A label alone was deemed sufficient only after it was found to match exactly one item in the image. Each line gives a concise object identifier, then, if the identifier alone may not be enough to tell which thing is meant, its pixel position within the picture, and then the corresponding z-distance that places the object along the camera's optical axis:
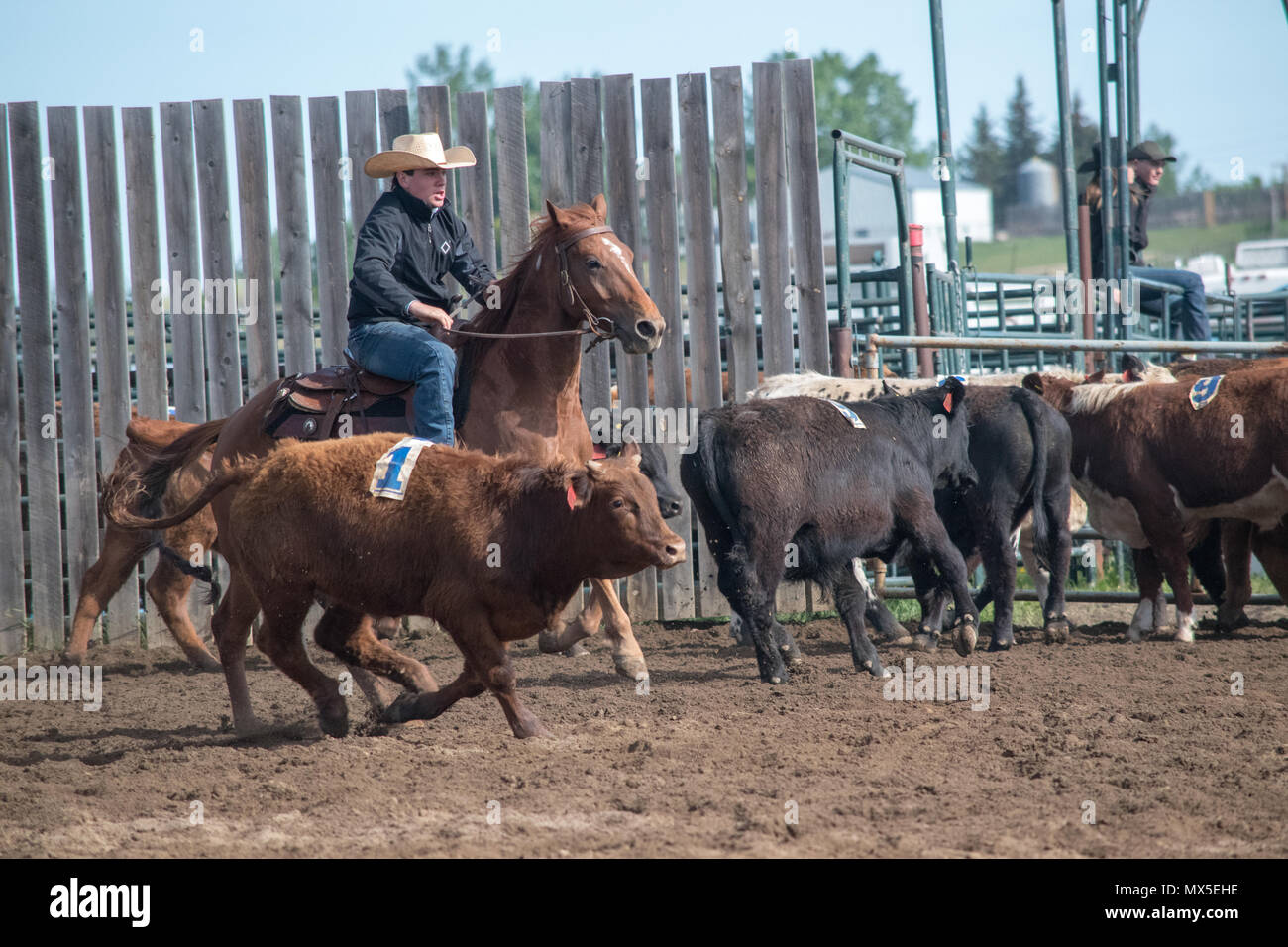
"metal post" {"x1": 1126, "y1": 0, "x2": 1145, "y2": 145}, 13.47
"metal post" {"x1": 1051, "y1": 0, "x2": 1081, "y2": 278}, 11.55
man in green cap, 12.37
